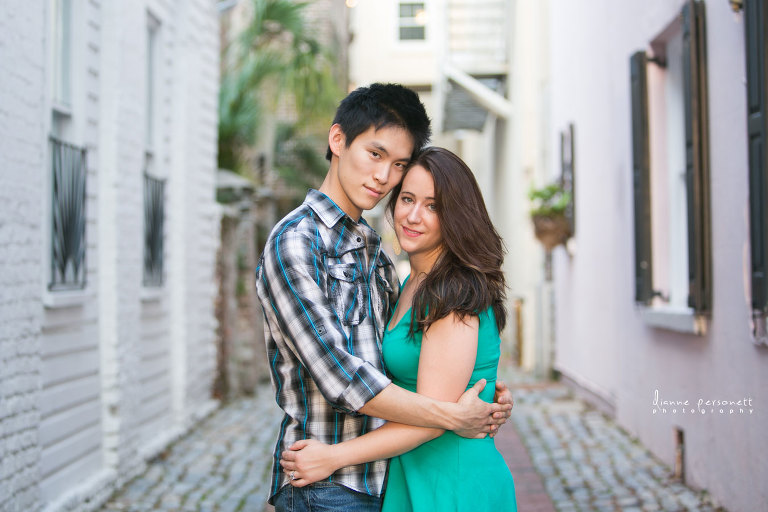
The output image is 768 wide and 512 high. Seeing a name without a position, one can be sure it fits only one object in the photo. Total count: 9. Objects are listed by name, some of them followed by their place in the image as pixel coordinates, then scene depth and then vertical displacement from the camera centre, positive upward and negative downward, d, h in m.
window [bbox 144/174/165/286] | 7.21 +0.41
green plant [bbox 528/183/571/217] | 9.94 +0.90
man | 2.21 -0.10
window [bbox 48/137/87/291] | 5.13 +0.38
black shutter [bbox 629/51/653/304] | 6.62 +0.72
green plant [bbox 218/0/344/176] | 12.16 +2.87
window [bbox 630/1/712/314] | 6.54 +0.79
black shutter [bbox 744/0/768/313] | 4.11 +0.66
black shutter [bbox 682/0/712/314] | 5.20 +0.64
